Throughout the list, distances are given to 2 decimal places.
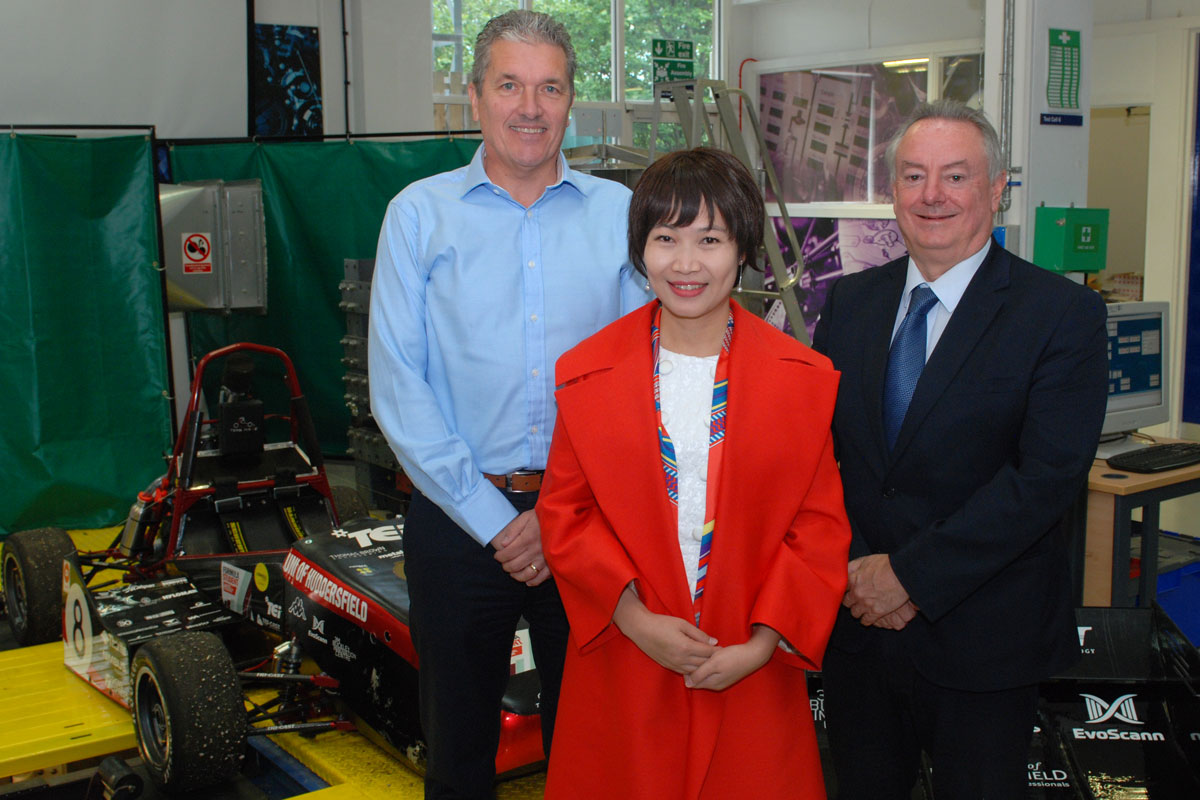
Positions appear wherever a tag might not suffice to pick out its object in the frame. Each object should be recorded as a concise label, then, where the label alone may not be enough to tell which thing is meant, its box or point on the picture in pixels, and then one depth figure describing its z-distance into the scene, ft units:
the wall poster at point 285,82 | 25.93
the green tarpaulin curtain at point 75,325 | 19.19
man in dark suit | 5.82
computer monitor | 13.52
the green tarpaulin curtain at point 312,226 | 23.68
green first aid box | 15.51
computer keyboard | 12.50
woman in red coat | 5.53
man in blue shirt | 6.43
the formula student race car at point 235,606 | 9.82
